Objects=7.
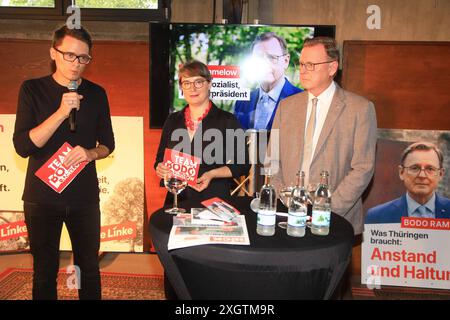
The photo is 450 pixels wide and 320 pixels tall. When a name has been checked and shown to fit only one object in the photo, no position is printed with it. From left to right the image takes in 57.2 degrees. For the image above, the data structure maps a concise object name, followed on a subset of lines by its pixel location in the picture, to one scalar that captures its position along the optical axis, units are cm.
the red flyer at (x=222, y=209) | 163
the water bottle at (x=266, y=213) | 146
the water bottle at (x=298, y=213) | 145
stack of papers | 140
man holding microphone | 195
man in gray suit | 209
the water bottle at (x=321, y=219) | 147
